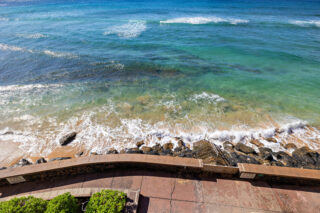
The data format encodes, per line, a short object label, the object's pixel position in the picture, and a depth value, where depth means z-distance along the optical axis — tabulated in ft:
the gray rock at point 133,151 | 30.36
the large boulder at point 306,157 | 27.86
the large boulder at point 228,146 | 32.47
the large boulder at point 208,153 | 27.21
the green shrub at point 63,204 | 14.95
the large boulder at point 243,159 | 28.19
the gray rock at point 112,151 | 30.57
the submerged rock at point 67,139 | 34.29
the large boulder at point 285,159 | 28.32
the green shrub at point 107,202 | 15.79
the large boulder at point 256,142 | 33.70
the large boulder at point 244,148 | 31.07
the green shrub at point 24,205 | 14.54
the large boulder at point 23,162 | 28.74
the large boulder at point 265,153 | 29.14
